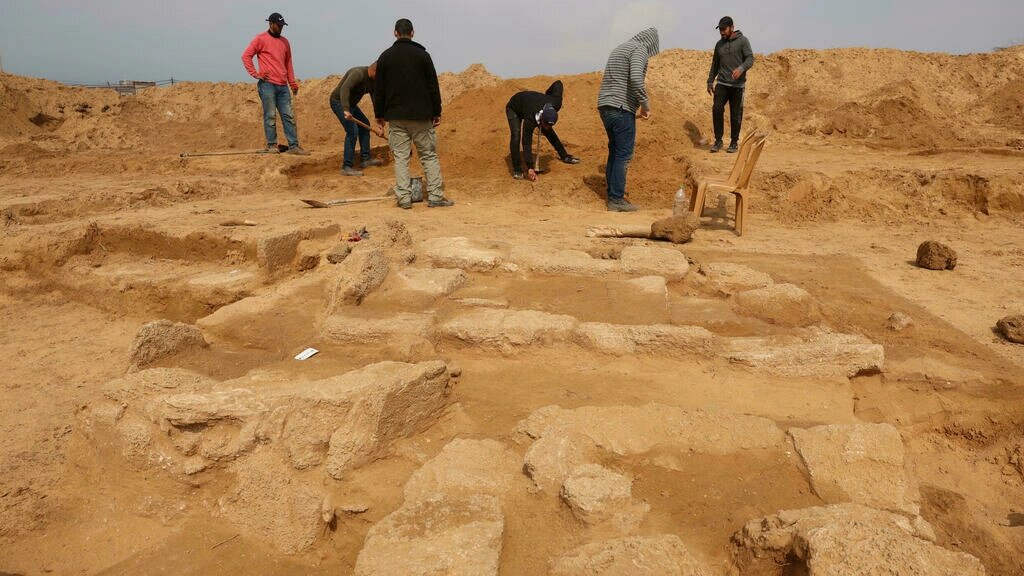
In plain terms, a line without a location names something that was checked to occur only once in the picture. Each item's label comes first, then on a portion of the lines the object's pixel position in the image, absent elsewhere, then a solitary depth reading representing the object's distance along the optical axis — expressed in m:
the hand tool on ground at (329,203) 6.74
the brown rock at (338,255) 4.55
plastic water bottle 5.59
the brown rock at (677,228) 5.19
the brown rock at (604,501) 2.03
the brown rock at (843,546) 1.60
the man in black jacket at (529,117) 7.19
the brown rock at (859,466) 2.18
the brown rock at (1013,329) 3.31
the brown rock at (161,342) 3.06
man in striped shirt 5.94
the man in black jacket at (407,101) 5.96
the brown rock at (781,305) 3.60
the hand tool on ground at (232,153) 9.20
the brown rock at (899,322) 3.51
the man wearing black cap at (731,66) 7.71
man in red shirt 8.26
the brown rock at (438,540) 1.81
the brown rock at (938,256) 4.54
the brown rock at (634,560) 1.74
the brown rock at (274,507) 2.23
